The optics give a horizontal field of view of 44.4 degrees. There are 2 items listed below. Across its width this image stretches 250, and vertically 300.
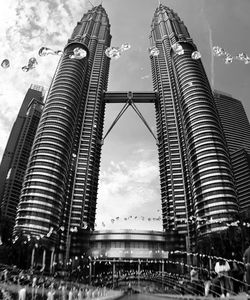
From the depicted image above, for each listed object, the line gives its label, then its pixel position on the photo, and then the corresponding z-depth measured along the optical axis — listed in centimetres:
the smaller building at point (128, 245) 11125
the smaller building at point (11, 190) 18151
